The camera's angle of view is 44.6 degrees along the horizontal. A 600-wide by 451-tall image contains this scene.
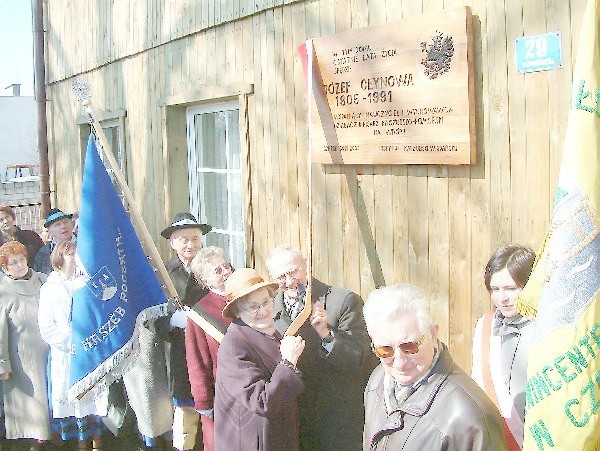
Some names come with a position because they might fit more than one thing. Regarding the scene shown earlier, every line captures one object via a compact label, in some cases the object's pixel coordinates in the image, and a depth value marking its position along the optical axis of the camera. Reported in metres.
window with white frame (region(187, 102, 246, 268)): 5.71
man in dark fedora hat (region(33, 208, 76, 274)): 6.13
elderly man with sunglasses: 2.33
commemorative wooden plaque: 3.52
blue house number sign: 3.15
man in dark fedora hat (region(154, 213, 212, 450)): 4.46
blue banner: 4.13
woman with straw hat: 3.22
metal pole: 8.88
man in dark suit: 3.55
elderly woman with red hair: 5.17
